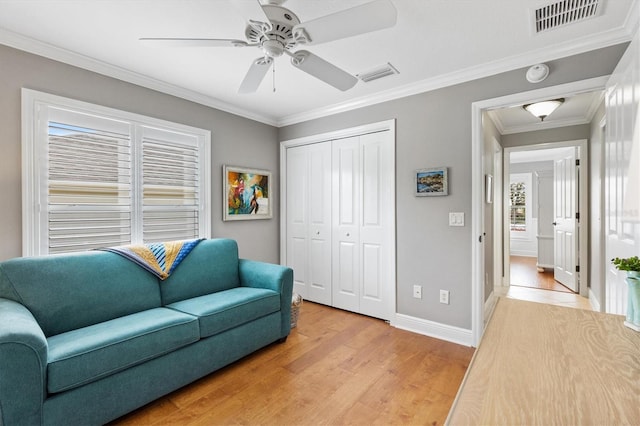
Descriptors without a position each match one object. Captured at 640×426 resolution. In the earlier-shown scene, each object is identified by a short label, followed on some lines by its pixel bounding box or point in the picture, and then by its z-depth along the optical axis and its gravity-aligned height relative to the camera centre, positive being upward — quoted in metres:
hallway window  7.75 +0.19
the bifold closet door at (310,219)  3.85 -0.11
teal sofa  1.48 -0.74
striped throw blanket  2.42 -0.36
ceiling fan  1.39 +0.91
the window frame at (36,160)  2.21 +0.38
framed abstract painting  3.55 +0.22
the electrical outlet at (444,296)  2.88 -0.81
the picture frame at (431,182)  2.88 +0.28
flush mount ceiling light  3.01 +1.05
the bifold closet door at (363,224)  3.32 -0.15
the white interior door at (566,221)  4.24 -0.14
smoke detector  2.34 +1.07
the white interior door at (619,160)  1.65 +0.32
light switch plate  2.79 -0.07
